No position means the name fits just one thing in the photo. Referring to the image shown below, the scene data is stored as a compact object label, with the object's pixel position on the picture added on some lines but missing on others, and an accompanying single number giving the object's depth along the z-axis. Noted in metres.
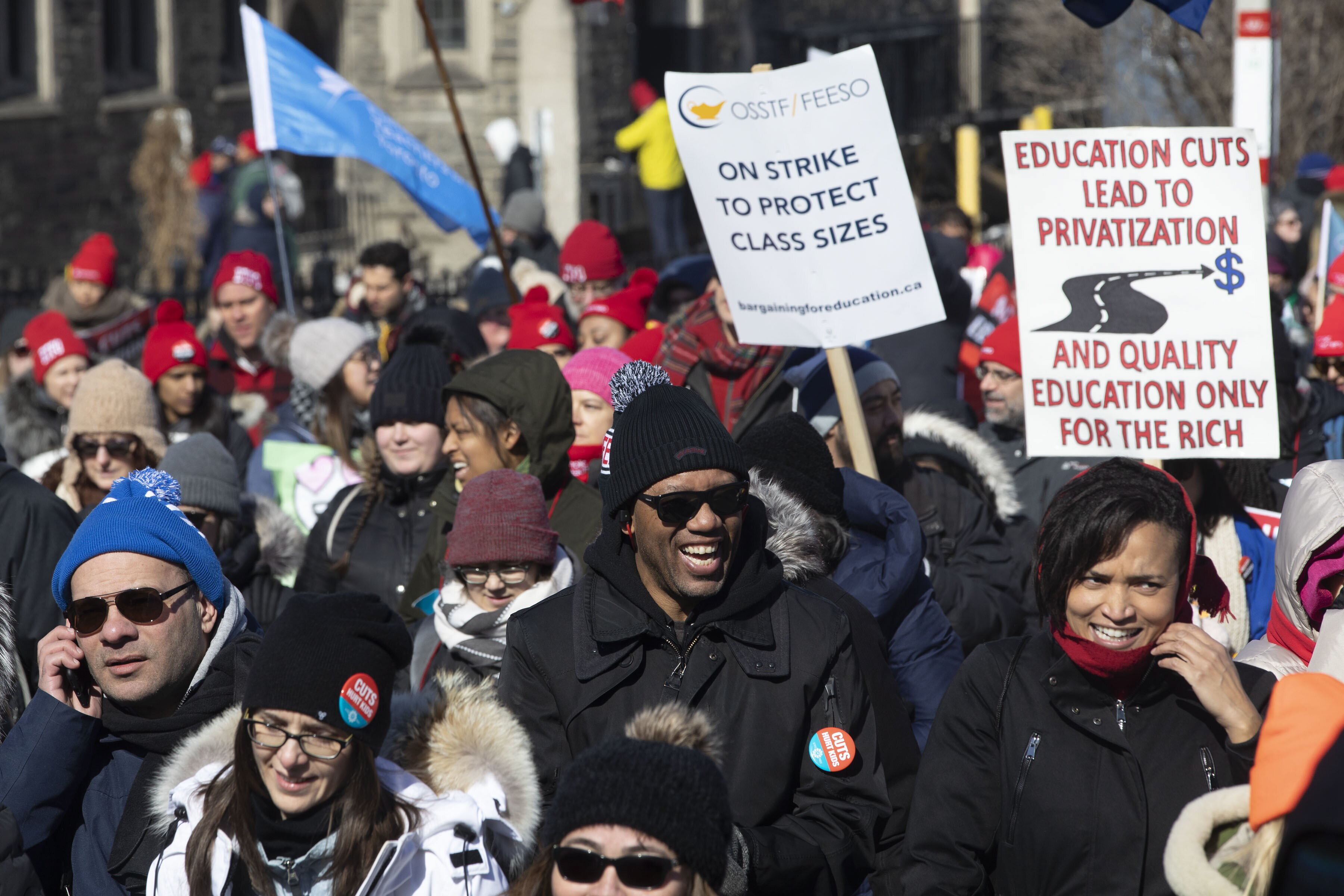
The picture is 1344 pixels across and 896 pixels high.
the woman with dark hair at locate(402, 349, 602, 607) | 9.91
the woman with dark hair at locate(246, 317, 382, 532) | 12.58
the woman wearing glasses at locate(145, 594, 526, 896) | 6.09
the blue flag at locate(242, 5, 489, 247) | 16.66
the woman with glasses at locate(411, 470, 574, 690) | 8.20
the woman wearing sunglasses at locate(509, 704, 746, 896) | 5.05
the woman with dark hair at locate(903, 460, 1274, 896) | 6.20
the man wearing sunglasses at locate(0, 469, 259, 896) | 6.85
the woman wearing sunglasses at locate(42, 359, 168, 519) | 11.10
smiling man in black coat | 6.45
